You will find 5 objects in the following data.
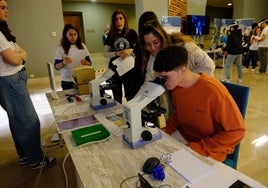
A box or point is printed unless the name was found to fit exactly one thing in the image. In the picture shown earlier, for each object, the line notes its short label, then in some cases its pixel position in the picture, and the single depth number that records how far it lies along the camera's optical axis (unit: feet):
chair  3.85
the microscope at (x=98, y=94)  5.13
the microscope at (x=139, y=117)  3.24
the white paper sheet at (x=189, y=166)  2.64
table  2.61
